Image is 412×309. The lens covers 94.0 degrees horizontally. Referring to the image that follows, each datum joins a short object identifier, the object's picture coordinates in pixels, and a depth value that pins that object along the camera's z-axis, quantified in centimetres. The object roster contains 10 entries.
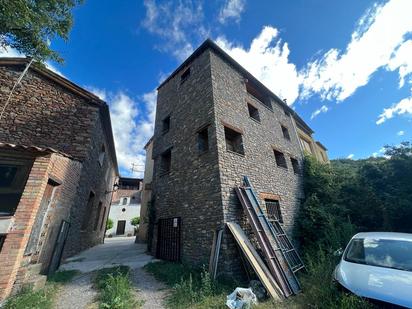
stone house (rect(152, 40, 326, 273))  627
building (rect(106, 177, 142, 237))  2491
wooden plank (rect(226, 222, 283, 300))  428
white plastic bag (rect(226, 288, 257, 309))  363
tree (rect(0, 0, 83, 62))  550
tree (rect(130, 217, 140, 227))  2480
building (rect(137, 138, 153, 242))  1269
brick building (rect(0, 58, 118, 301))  403
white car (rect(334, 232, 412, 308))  288
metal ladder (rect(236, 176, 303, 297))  469
